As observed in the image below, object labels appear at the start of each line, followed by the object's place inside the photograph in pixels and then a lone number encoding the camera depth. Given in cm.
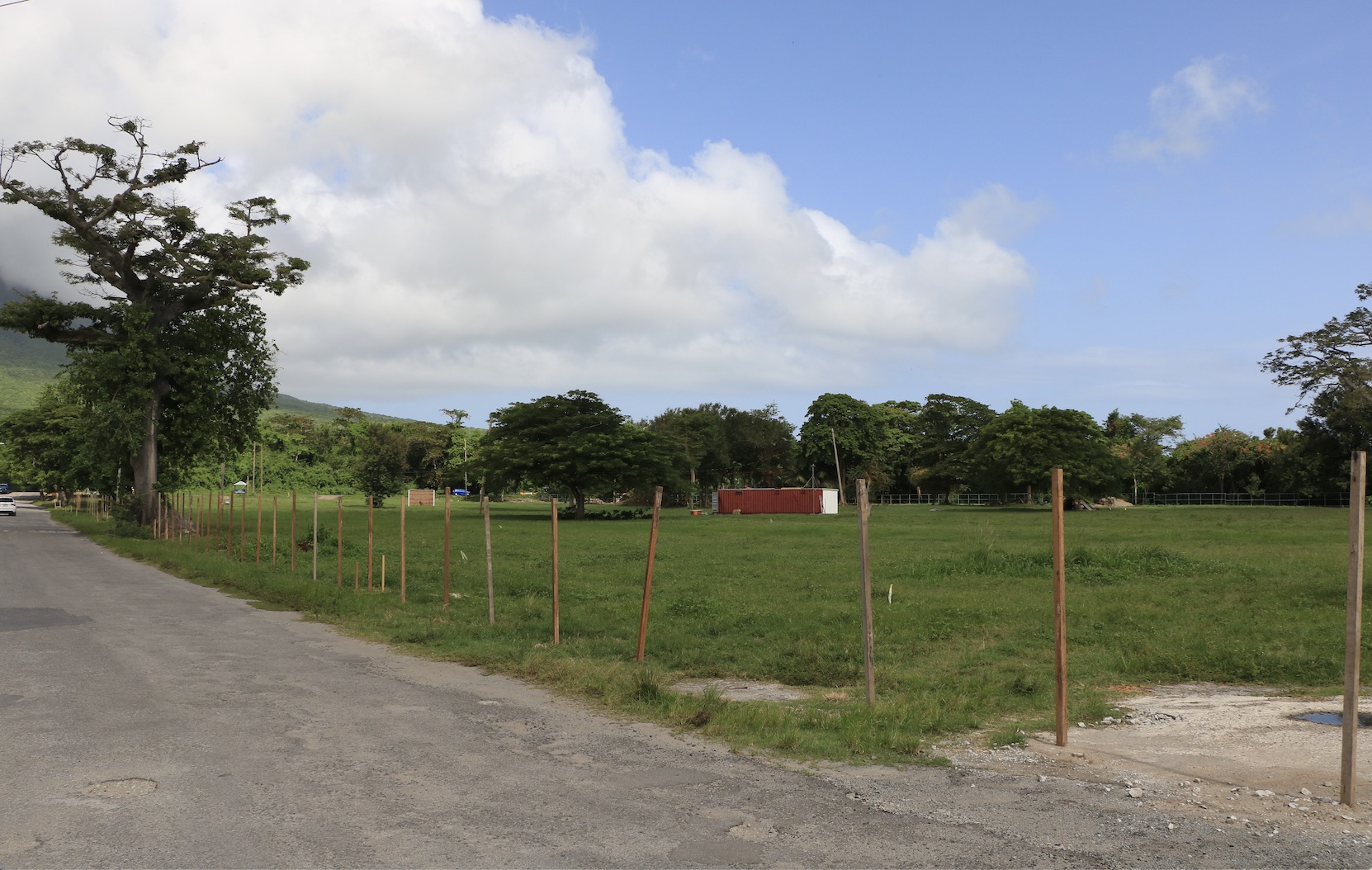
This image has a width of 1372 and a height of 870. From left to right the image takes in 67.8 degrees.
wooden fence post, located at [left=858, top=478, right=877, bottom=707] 889
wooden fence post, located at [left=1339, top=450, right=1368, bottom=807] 587
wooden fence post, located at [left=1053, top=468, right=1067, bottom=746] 740
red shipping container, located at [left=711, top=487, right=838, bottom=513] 7962
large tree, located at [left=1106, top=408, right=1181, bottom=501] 10300
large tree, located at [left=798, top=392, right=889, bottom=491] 9800
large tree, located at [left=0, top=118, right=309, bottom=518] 3900
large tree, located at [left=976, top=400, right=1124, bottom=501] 7172
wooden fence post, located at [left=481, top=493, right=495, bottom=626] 1435
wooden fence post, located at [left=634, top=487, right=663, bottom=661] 1131
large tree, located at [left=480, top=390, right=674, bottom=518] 6044
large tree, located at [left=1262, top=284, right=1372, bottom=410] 6019
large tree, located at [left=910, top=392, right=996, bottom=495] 9844
